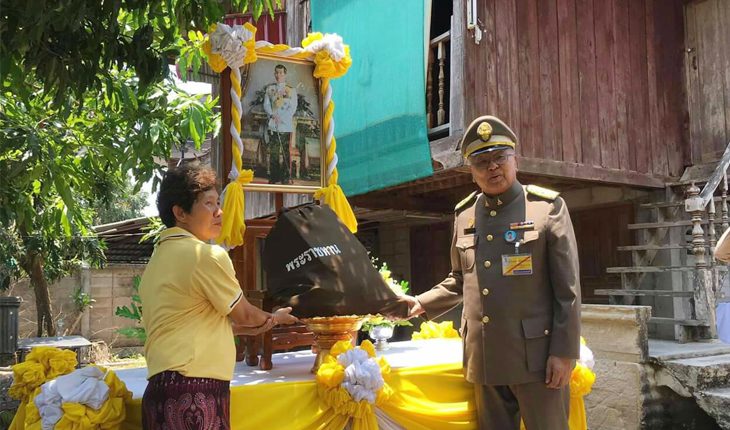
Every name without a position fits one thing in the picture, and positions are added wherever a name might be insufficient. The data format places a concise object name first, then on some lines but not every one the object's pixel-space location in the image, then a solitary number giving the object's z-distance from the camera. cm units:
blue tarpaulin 602
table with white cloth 252
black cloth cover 265
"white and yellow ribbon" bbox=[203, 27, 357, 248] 304
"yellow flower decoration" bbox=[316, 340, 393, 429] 261
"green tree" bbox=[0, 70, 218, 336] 360
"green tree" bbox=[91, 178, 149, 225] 2012
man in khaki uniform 263
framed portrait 323
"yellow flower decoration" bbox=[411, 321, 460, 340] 411
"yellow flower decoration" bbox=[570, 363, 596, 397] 297
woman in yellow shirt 213
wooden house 589
